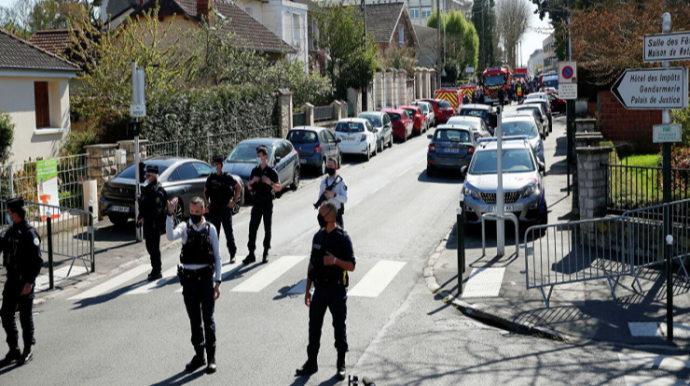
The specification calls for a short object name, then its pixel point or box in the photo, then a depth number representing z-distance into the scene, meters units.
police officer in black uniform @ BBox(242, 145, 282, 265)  13.96
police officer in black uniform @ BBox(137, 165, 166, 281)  13.02
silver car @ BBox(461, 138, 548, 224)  16.02
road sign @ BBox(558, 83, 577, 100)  19.31
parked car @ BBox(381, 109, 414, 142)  37.53
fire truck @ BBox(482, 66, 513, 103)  62.64
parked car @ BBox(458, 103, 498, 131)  34.97
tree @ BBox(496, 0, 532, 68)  105.64
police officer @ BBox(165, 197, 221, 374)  8.41
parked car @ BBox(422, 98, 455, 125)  46.56
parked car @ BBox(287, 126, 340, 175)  26.08
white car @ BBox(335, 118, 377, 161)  30.03
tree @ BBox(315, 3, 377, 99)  44.09
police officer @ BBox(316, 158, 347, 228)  13.01
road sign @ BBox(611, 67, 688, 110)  9.36
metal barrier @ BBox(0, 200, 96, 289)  13.79
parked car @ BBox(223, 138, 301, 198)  21.14
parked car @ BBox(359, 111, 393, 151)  33.50
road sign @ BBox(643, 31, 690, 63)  9.32
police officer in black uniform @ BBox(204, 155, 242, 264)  13.38
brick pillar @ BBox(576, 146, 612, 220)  14.13
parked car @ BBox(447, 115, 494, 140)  29.35
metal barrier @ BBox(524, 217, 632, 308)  11.28
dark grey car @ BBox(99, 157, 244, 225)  17.28
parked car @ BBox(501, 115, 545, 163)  25.80
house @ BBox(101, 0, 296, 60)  34.59
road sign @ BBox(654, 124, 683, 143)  9.26
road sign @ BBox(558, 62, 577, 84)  19.23
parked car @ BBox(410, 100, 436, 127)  43.78
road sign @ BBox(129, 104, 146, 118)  16.75
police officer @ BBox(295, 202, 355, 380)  8.02
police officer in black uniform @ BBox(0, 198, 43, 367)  8.87
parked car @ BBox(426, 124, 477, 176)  25.17
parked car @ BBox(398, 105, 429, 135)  40.31
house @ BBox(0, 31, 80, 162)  22.72
